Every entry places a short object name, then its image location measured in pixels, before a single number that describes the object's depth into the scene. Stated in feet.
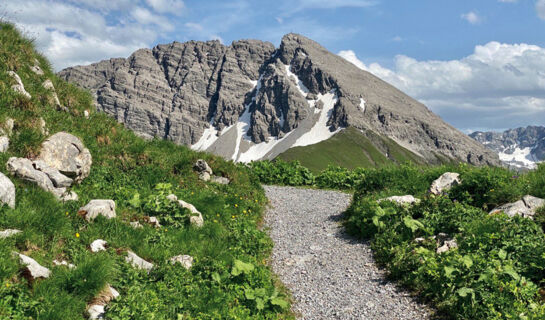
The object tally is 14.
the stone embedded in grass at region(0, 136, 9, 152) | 36.06
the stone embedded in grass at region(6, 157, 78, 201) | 32.63
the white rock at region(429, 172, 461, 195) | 51.65
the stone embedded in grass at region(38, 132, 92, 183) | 38.91
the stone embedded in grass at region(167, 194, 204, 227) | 40.01
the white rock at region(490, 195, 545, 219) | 37.86
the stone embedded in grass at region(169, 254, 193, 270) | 29.45
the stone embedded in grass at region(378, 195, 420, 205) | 46.18
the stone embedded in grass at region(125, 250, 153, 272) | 27.07
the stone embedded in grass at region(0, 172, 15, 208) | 27.27
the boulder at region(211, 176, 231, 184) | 61.82
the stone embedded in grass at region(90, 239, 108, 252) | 27.22
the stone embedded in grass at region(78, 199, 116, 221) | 31.76
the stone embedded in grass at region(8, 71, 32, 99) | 45.16
